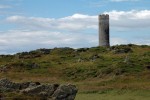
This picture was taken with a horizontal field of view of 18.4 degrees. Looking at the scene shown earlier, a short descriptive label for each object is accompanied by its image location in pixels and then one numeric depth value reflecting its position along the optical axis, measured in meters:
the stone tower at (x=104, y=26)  118.06
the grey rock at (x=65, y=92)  28.16
